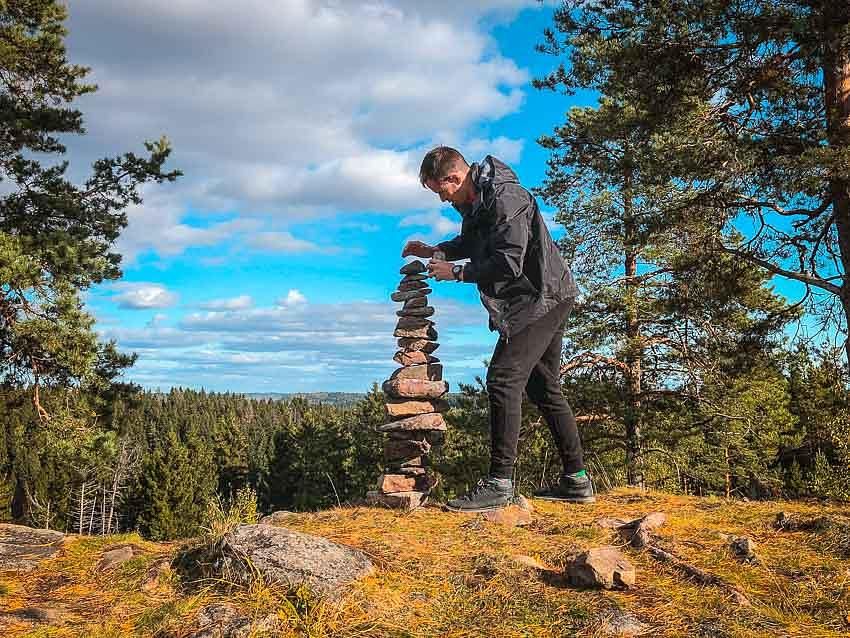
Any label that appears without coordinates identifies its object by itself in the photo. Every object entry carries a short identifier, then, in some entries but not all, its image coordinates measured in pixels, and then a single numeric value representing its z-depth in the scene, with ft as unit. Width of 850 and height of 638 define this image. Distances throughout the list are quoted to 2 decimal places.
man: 14.14
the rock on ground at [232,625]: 8.32
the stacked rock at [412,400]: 18.49
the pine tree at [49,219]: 31.71
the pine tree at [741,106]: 26.58
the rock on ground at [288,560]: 9.62
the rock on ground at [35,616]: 9.14
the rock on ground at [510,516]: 14.11
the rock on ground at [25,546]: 11.98
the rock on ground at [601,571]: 9.86
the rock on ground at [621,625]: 8.50
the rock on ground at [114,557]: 11.63
